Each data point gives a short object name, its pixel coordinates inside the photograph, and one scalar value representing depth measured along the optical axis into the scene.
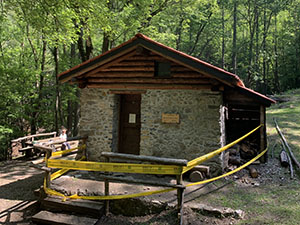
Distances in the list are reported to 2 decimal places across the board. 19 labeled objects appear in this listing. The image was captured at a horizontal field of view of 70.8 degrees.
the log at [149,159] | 4.32
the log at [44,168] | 5.55
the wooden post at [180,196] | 4.41
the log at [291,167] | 6.60
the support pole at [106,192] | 4.92
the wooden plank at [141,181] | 4.41
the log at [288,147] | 7.23
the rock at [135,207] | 4.89
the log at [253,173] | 6.75
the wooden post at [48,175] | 5.62
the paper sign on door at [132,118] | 7.77
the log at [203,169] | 6.36
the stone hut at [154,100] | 6.63
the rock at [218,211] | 4.54
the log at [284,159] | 7.34
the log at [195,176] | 6.25
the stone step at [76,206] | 4.93
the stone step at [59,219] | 4.71
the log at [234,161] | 7.62
